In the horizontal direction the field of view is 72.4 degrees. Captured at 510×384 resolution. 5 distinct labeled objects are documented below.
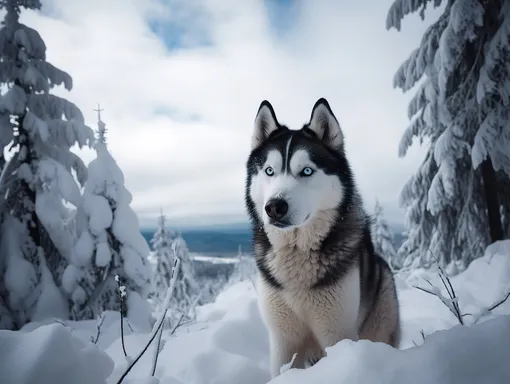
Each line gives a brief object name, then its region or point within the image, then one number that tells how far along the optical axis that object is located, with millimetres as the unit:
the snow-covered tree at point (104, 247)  7258
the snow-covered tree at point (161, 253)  19779
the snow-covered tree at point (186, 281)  20200
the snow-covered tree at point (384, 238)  18920
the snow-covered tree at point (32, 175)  6642
